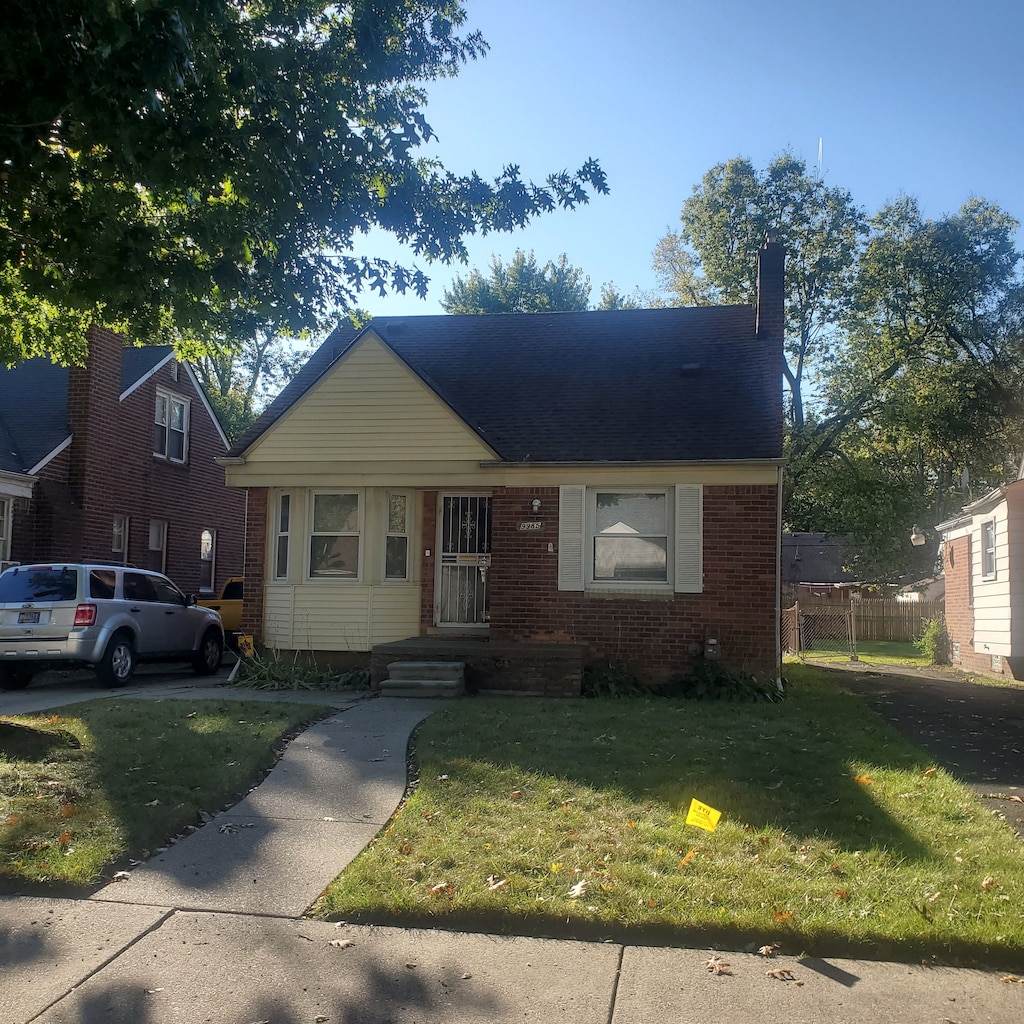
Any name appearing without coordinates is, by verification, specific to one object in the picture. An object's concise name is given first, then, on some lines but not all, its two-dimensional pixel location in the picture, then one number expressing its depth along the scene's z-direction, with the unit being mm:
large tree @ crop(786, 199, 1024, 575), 33875
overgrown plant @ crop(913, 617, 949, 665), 21480
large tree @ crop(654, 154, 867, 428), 34219
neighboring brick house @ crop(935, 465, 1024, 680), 16609
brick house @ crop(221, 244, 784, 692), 12328
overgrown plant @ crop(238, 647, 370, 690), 12742
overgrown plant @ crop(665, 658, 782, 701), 11680
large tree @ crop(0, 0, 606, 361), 6254
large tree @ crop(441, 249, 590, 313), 37594
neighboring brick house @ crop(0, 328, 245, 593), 17703
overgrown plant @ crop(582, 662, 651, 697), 11836
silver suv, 12602
